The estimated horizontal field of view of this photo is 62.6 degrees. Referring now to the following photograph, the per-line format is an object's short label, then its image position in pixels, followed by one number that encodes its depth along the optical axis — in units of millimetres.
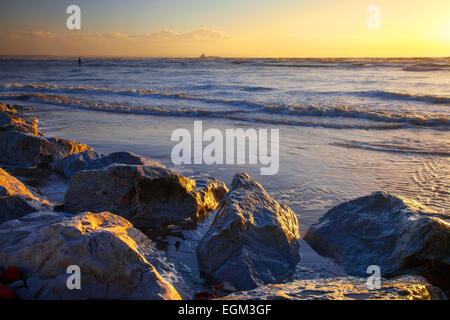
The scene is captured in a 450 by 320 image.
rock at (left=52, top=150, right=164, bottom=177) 4438
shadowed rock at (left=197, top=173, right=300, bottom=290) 2533
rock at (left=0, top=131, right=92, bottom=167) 5246
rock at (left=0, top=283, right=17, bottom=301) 1732
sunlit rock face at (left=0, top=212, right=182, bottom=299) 1885
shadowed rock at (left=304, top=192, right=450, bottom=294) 2482
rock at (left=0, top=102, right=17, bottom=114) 8289
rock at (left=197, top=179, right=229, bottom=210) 3777
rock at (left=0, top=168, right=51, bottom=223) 2832
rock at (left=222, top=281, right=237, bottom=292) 2411
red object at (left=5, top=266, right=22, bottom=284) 1894
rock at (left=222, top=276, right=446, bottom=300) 1961
